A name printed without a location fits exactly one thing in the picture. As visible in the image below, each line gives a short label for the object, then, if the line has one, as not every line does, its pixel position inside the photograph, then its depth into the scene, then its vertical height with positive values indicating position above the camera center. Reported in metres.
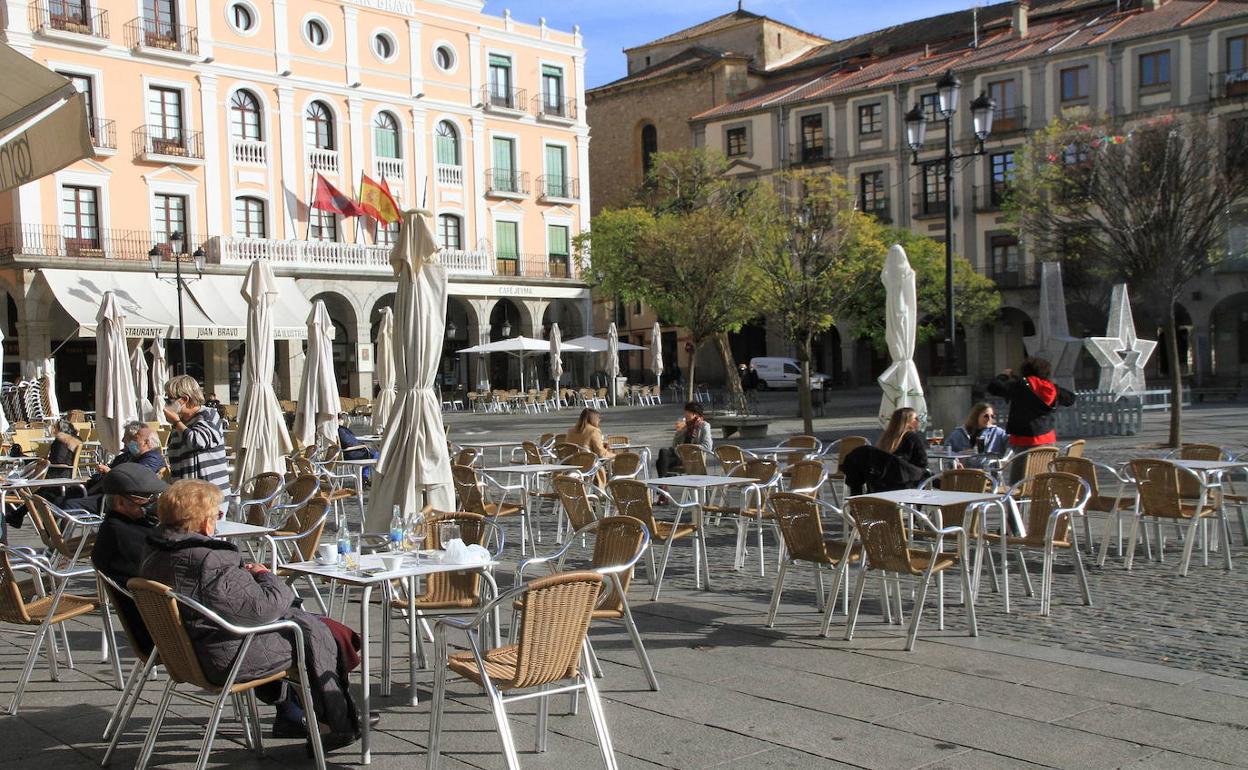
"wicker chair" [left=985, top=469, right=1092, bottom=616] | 7.14 -1.12
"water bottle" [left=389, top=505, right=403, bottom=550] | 5.62 -0.82
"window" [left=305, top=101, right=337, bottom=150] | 36.53 +7.79
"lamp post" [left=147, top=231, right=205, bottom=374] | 24.55 +2.58
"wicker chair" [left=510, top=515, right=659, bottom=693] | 5.35 -0.97
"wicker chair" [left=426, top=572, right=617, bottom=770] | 4.18 -1.10
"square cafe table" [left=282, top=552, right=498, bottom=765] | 4.75 -0.94
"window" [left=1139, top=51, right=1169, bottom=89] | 39.25 +9.35
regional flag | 34.88 +5.15
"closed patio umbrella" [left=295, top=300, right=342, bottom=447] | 14.39 -0.32
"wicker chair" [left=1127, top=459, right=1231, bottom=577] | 8.27 -1.17
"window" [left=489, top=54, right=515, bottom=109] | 41.44 +10.24
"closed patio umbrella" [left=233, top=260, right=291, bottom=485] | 11.50 -0.54
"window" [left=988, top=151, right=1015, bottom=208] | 42.78 +6.68
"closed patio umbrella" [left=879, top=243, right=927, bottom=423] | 13.32 +0.16
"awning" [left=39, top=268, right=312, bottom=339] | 29.78 +1.93
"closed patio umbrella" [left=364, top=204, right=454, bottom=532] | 8.59 -0.25
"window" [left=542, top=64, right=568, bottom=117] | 43.09 +10.19
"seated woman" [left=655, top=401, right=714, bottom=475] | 11.93 -0.87
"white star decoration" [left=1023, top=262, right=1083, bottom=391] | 23.01 +0.30
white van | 45.59 -0.71
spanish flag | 35.59 +5.20
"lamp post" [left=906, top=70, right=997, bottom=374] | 15.20 +3.04
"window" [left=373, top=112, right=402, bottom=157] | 38.12 +7.73
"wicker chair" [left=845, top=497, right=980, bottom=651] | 6.30 -1.14
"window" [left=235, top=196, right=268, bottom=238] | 35.00 +4.70
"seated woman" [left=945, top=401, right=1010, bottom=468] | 10.55 -0.84
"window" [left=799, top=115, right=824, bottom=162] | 47.62 +9.00
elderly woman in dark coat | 4.48 -0.92
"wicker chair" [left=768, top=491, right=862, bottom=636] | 6.73 -1.11
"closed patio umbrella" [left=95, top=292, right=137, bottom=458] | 14.21 -0.24
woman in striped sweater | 8.34 -0.49
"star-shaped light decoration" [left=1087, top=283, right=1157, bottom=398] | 24.19 -0.21
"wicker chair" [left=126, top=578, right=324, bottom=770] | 4.33 -1.07
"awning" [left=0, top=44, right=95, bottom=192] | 4.96 +1.17
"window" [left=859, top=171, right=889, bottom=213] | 45.78 +6.34
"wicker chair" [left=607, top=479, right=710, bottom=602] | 7.91 -1.04
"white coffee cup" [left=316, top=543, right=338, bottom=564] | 5.42 -0.88
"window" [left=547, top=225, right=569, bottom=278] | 43.41 +4.22
